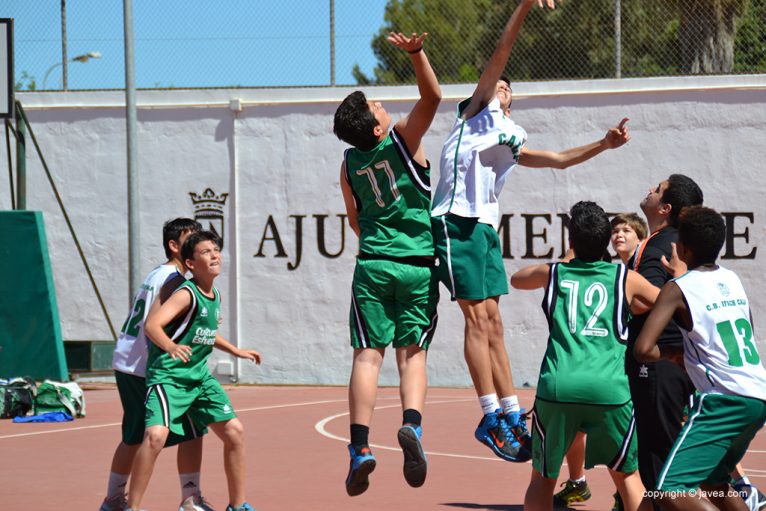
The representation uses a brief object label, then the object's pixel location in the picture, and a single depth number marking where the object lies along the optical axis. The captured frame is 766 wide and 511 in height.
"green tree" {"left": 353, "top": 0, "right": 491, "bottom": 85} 23.08
